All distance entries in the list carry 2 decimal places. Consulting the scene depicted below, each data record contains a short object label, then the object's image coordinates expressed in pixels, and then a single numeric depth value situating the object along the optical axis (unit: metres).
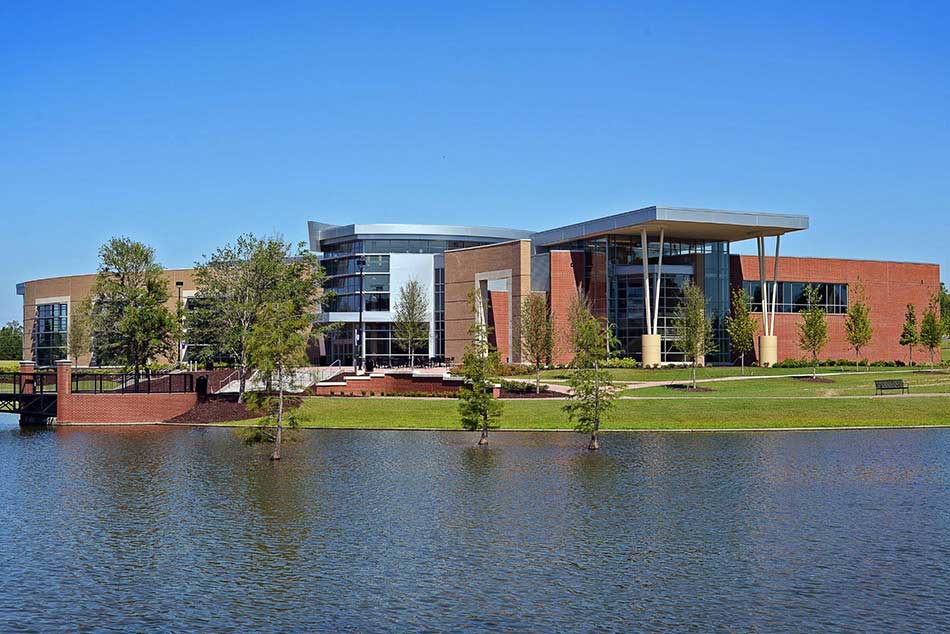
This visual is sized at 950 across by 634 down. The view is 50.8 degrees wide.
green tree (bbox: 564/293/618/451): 34.72
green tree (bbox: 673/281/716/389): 55.94
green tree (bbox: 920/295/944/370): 65.75
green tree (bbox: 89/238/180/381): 56.00
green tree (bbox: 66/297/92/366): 93.19
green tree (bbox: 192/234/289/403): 55.56
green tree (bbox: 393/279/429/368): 82.06
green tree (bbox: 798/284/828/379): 62.09
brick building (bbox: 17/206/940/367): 69.88
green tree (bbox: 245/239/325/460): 32.34
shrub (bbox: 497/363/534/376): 58.95
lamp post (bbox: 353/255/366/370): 84.64
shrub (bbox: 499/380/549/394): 51.72
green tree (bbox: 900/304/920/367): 72.12
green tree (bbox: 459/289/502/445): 36.38
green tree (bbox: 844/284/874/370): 65.38
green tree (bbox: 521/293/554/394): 57.38
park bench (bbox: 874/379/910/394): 49.60
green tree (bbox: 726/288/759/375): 63.94
